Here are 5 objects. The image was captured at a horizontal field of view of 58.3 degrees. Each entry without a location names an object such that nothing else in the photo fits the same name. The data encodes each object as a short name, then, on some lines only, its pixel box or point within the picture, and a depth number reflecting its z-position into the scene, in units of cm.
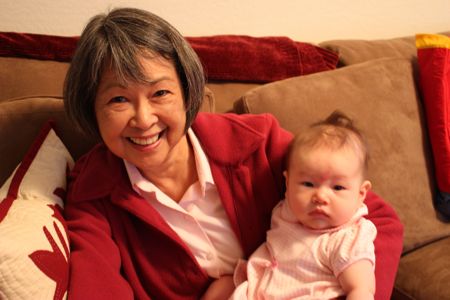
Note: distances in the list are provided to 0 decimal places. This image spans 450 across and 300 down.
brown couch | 126
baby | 97
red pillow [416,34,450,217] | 147
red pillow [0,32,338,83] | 130
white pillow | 77
